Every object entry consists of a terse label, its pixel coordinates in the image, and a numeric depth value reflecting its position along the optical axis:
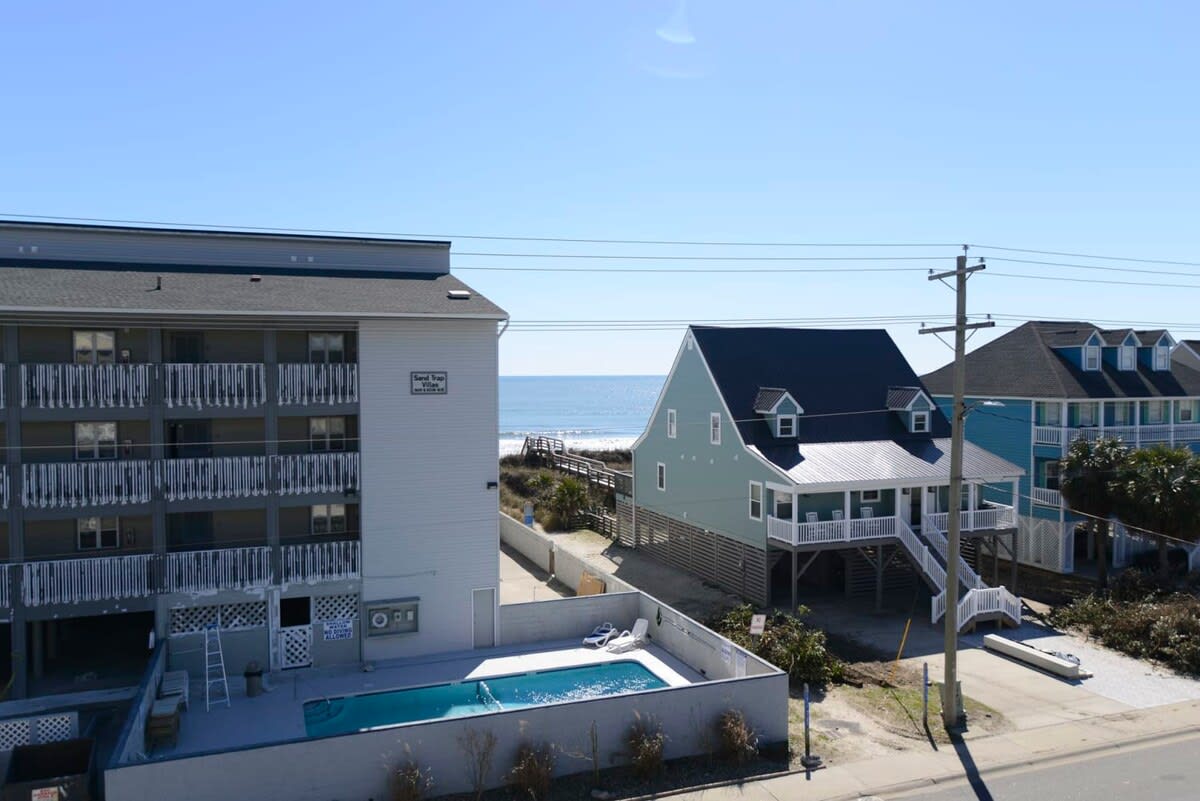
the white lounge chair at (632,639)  23.86
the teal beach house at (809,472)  28.16
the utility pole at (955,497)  18.41
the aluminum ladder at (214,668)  20.75
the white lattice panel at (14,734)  17.05
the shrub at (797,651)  21.62
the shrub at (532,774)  15.69
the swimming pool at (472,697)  19.69
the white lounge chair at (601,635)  24.30
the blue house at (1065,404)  34.16
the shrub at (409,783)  15.16
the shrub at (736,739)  16.94
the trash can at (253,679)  20.74
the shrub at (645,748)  16.34
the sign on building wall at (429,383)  23.58
